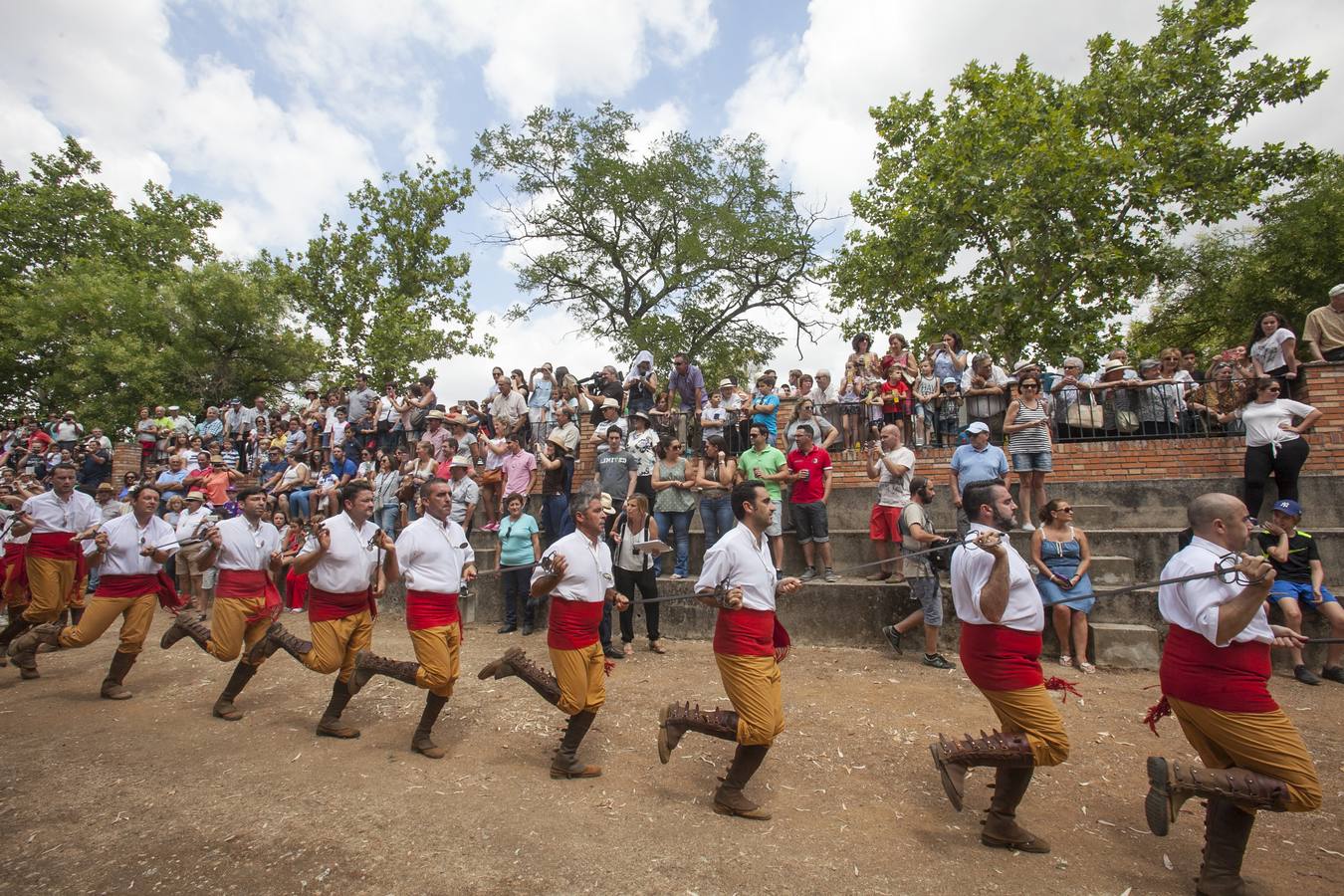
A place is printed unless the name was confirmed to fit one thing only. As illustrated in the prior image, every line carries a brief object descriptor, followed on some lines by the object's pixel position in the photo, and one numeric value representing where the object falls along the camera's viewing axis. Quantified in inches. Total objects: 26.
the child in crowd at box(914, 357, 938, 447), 406.9
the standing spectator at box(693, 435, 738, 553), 348.8
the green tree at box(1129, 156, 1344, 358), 673.0
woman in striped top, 326.6
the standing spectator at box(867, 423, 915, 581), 317.7
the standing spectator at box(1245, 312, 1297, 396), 329.4
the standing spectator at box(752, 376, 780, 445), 405.7
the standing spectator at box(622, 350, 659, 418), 445.1
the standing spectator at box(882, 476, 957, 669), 286.0
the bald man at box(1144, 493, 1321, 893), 129.7
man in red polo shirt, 333.4
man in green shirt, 330.0
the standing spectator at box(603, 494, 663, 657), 321.7
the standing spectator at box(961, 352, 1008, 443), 381.4
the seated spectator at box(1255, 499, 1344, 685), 249.9
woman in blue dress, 271.4
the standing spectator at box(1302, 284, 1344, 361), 337.7
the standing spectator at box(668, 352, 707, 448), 462.6
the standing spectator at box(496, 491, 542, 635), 353.4
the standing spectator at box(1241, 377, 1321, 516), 293.7
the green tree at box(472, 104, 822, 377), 959.0
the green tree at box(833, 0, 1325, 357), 575.5
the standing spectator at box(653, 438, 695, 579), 357.4
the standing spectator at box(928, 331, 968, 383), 409.4
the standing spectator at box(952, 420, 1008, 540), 306.8
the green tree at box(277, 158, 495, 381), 945.5
